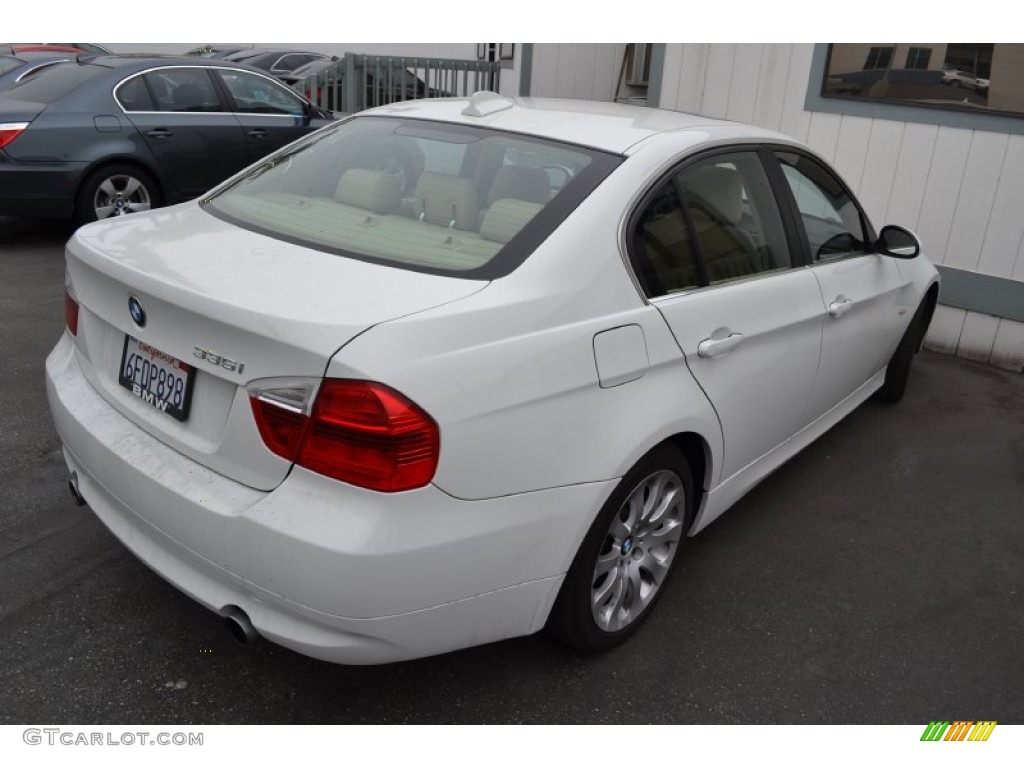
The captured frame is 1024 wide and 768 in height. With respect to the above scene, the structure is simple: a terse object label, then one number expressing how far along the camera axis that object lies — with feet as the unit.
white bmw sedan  6.77
